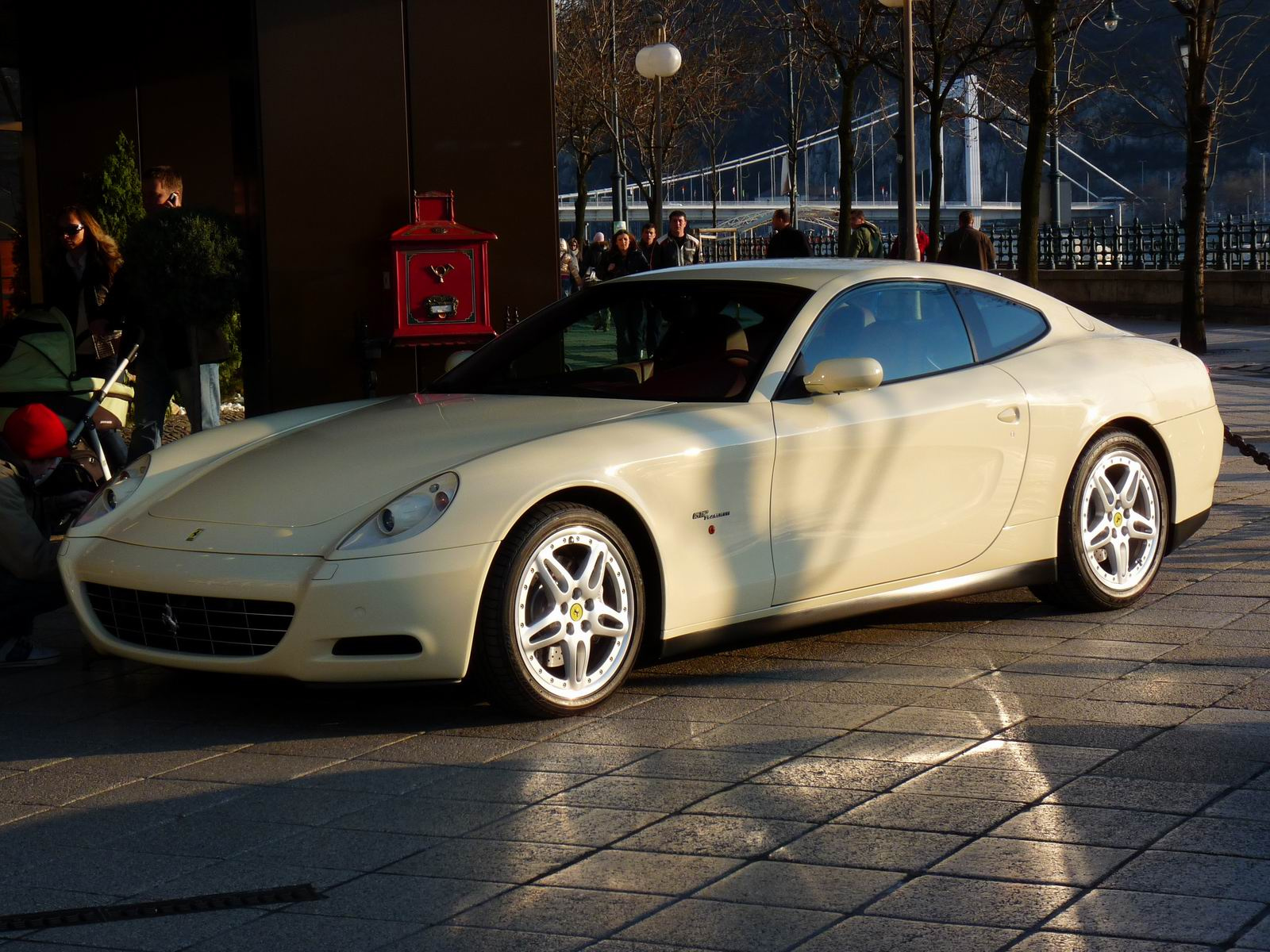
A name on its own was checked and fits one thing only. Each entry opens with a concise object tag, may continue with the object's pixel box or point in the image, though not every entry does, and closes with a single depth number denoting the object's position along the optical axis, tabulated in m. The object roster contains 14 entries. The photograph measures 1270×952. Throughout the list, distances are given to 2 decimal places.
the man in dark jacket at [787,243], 18.69
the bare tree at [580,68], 45.28
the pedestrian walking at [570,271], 37.06
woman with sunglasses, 9.38
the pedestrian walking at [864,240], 21.64
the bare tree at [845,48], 34.09
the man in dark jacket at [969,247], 21.22
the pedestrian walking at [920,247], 24.67
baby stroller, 8.38
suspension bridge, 104.19
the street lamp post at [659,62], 25.86
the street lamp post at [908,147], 21.25
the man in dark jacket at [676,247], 19.94
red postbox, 9.75
